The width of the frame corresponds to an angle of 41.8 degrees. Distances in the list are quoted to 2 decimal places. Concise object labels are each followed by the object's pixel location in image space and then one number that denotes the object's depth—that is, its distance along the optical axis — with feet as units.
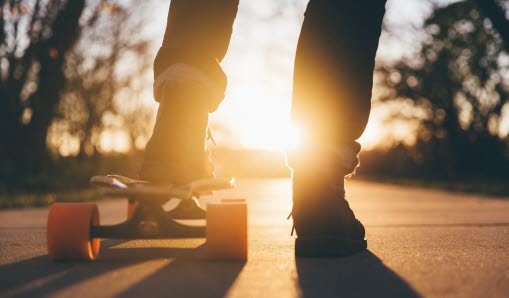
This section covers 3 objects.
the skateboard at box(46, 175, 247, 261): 6.47
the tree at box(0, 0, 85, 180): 33.06
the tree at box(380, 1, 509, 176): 61.87
